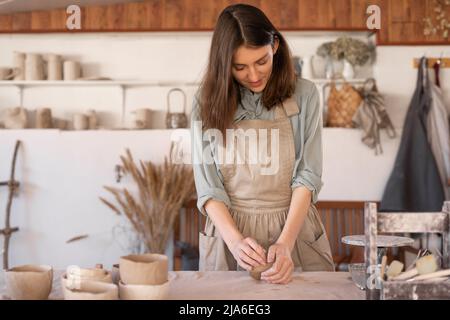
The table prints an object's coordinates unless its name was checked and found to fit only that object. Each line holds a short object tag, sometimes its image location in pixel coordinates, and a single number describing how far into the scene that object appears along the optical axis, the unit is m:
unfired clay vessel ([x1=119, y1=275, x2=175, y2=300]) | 1.06
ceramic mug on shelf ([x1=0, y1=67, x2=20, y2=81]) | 3.95
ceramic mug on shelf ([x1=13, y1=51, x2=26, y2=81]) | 3.97
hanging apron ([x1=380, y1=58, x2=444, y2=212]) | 3.70
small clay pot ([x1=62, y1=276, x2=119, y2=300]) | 1.00
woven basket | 3.80
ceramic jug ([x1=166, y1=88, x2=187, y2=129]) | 3.92
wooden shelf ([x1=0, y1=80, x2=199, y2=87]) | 3.93
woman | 1.65
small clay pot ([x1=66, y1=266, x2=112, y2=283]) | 1.09
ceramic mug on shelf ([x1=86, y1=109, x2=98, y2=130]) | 3.98
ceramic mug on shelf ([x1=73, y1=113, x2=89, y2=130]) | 3.95
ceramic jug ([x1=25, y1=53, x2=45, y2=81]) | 3.92
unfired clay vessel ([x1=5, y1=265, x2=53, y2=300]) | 1.12
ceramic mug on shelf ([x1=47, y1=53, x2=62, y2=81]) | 3.95
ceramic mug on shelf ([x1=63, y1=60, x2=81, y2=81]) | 3.95
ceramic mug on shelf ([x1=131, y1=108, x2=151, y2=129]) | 3.94
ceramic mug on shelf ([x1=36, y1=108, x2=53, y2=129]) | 3.92
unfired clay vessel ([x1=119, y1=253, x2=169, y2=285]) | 1.08
